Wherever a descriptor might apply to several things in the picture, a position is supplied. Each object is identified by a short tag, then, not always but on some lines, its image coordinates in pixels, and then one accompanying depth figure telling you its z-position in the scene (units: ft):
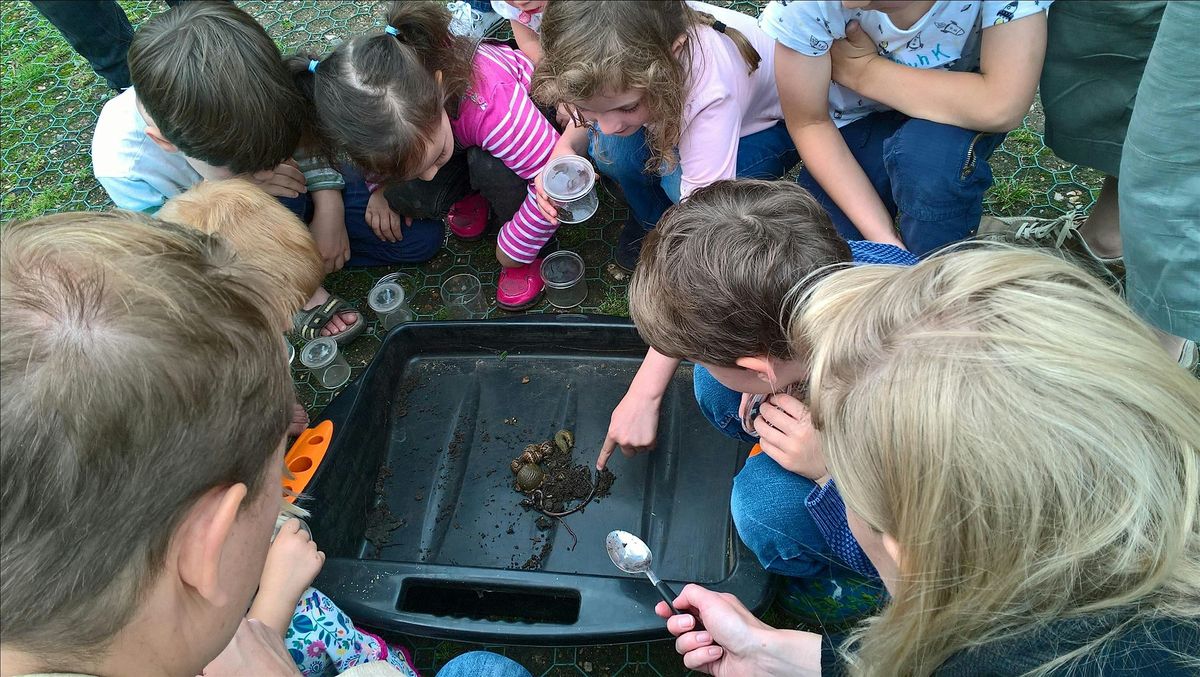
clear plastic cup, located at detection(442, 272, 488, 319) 6.34
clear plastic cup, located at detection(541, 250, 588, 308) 6.14
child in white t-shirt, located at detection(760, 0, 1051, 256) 4.46
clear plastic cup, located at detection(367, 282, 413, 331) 6.12
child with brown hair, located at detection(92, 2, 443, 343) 4.96
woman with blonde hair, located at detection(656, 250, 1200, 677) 1.94
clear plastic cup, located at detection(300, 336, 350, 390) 5.93
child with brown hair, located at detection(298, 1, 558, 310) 5.25
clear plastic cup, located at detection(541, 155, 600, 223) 5.57
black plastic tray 3.88
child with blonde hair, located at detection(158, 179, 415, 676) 3.53
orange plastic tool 4.58
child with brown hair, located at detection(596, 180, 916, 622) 3.36
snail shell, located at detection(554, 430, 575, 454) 5.02
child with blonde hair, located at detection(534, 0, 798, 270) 4.49
